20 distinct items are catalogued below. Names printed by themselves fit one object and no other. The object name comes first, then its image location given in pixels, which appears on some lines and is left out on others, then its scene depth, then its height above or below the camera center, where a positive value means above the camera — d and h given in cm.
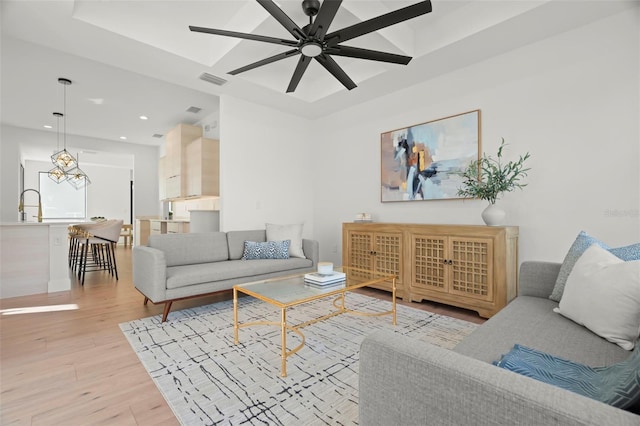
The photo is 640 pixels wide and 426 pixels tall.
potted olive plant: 288 +32
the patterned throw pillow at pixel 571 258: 178 -29
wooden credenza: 278 -53
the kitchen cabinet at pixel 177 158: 578 +106
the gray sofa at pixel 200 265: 278 -61
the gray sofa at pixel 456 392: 55 -40
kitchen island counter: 356 -60
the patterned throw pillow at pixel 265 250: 374 -50
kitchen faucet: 459 -6
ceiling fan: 187 +125
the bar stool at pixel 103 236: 463 -40
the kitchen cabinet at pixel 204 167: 525 +78
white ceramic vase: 288 -4
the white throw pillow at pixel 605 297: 129 -40
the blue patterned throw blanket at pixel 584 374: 61 -51
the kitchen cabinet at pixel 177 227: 528 -31
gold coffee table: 198 -61
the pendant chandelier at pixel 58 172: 608 +80
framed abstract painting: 337 +67
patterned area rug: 155 -104
